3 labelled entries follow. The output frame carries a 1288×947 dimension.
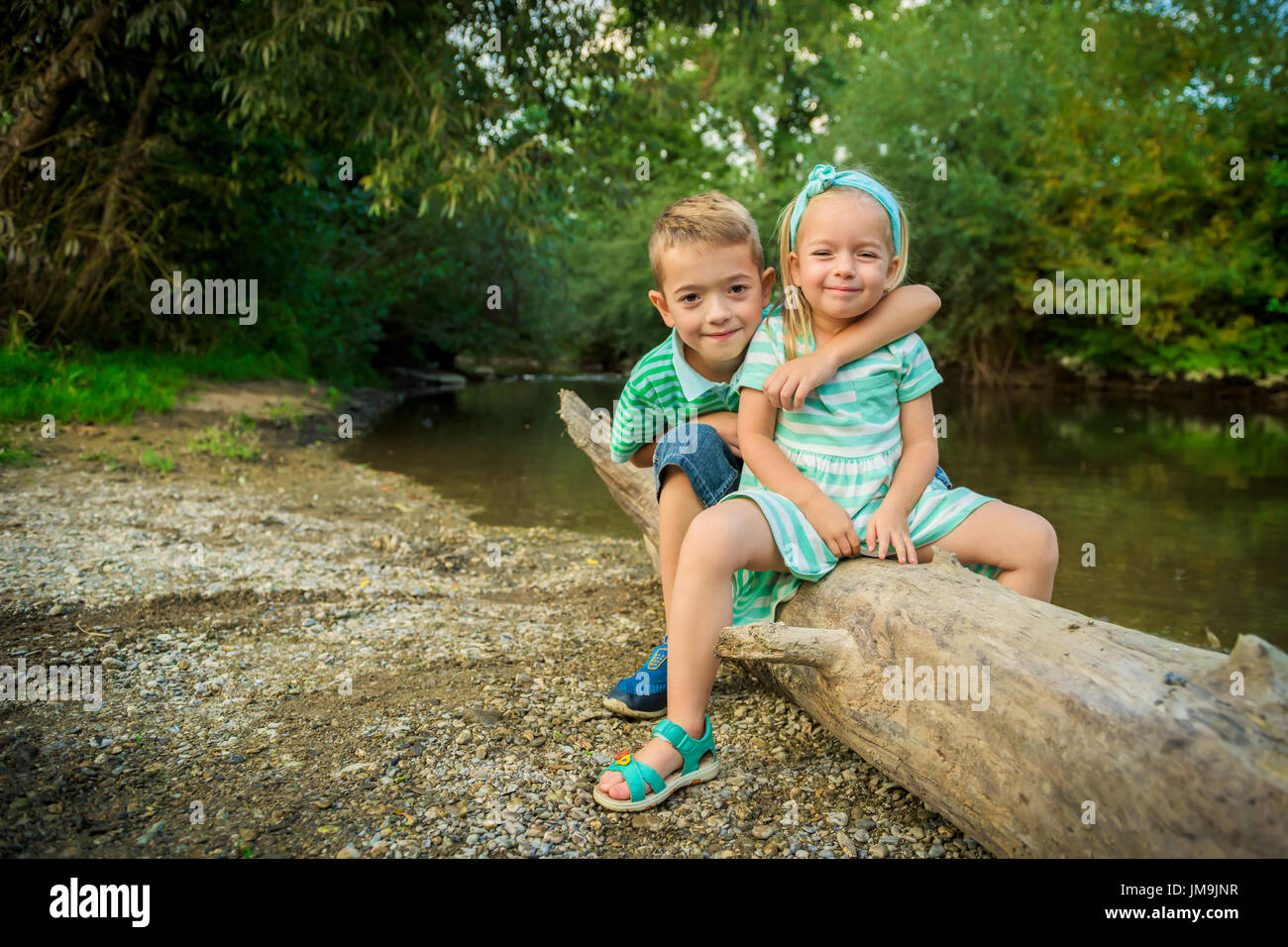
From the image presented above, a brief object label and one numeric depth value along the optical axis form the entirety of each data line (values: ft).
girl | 7.66
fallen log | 5.04
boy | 8.29
